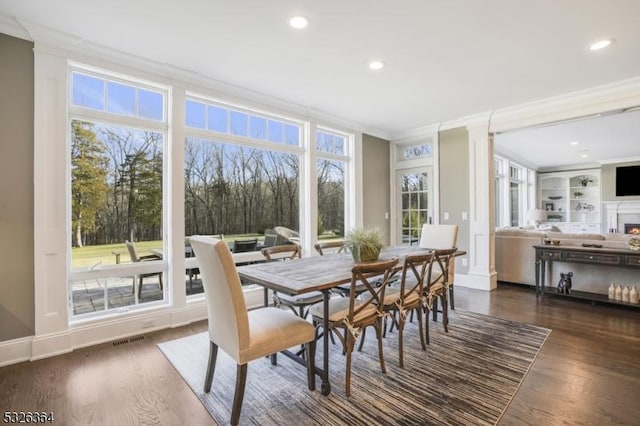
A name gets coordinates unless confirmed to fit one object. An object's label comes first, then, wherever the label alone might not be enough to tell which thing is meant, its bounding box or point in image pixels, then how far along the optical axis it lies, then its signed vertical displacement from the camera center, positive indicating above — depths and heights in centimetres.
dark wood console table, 374 -58
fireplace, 832 -35
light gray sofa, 414 -75
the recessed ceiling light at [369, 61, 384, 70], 324 +157
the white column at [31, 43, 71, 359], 269 +12
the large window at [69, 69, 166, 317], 302 +23
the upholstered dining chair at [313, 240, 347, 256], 365 -38
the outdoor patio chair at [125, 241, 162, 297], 332 -47
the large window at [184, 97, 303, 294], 375 +56
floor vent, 298 -121
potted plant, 285 -28
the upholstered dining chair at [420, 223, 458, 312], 390 -30
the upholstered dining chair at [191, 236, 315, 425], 182 -72
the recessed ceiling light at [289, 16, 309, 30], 251 +157
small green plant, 972 +103
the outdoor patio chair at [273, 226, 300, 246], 460 -32
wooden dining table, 210 -46
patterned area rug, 191 -121
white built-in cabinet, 952 +45
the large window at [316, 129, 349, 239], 512 +57
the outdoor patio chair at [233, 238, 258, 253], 417 -41
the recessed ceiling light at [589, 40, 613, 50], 282 +155
